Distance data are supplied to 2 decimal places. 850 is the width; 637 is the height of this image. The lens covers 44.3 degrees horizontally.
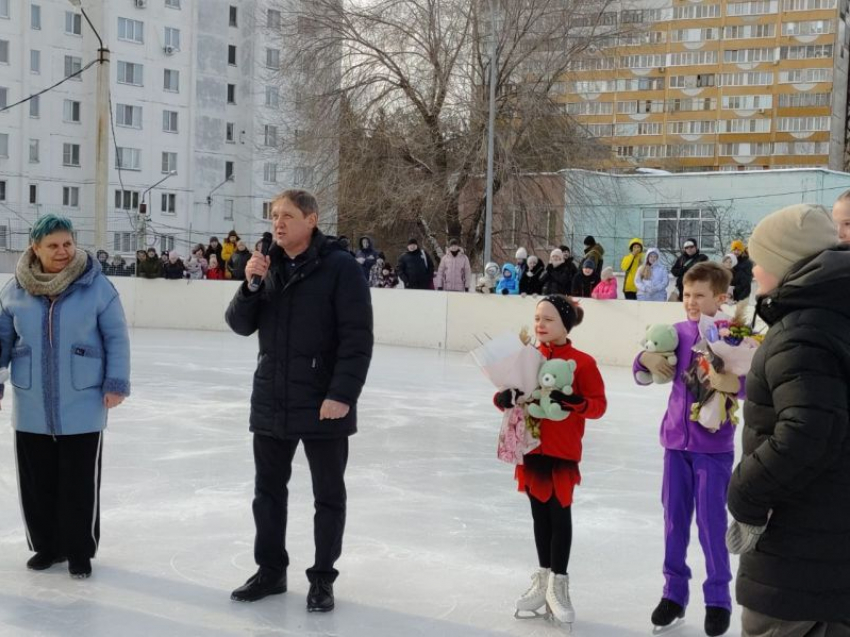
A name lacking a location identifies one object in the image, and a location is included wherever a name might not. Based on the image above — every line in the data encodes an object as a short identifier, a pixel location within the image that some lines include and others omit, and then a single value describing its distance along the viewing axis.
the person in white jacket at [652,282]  13.77
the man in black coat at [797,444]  2.05
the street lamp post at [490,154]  19.42
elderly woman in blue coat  4.03
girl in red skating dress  3.59
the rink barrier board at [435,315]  13.15
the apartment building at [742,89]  70.88
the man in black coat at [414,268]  16.69
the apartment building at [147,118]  46.81
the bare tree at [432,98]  23.30
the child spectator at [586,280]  14.22
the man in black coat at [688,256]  13.43
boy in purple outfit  3.57
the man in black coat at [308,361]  3.71
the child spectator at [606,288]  13.71
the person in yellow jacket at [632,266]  14.25
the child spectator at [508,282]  14.88
